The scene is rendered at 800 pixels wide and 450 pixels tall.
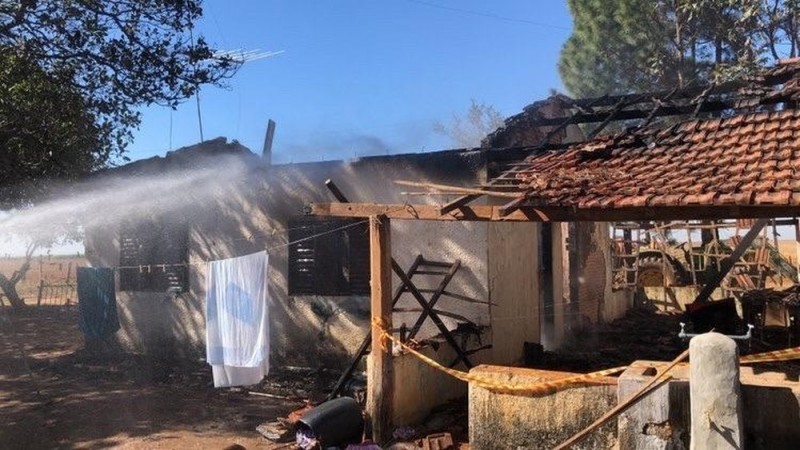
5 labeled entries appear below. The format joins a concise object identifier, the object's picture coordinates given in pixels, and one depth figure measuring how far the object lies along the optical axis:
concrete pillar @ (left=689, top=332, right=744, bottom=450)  4.56
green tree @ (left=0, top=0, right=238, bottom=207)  9.95
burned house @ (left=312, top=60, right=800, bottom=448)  5.20
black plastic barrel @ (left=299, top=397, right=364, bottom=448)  6.88
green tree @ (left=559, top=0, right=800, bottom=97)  19.03
